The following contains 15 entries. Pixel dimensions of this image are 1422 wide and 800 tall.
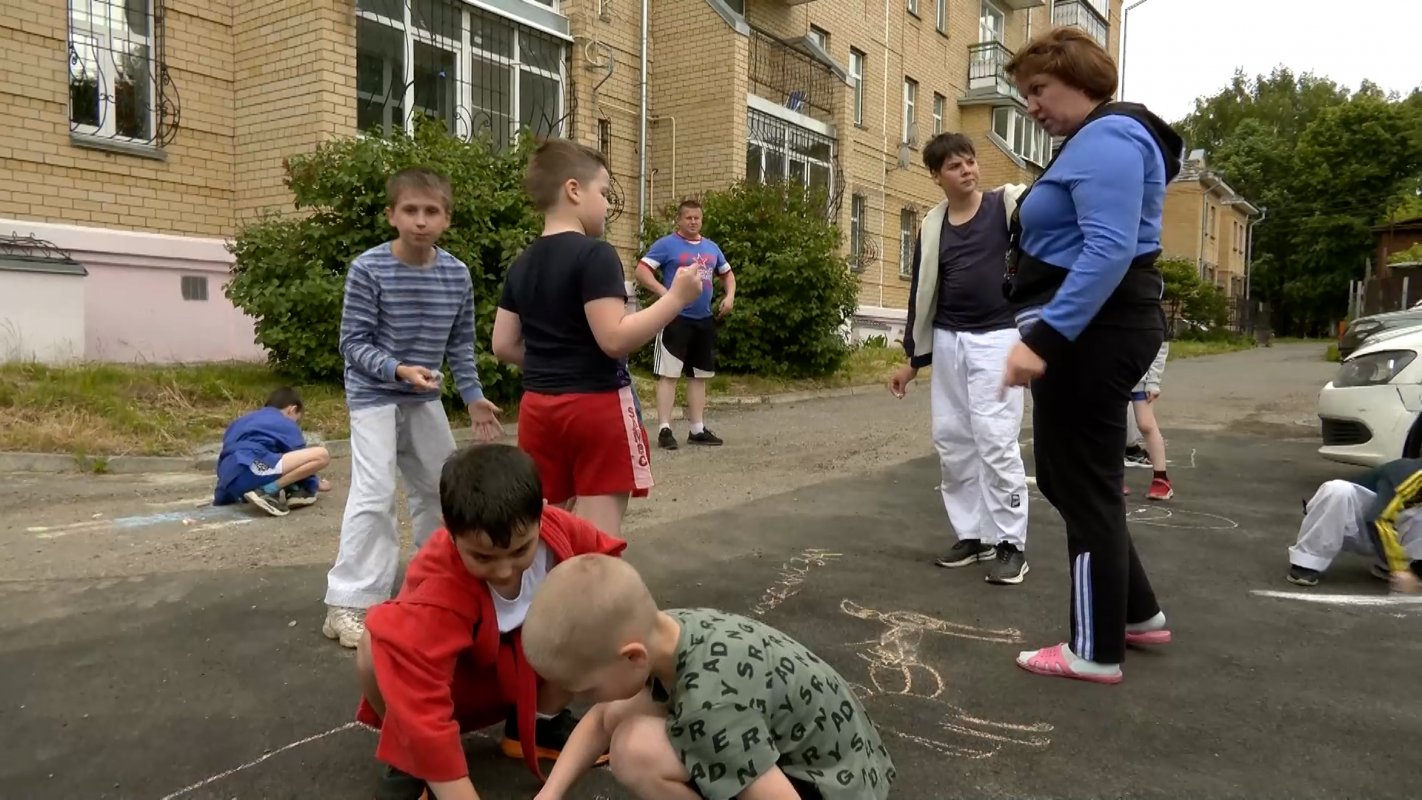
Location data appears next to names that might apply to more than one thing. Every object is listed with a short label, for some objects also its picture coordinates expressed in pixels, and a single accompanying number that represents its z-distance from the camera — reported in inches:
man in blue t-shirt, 311.7
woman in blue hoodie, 108.4
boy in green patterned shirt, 69.5
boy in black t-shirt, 114.8
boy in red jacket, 78.1
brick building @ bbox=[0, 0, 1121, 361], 362.9
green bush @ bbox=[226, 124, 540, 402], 312.8
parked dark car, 509.7
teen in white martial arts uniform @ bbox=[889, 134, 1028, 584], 165.2
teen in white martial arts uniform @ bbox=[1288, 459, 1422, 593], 161.6
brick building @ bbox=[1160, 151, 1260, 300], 1878.7
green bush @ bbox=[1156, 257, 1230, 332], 1278.3
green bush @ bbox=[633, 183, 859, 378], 470.9
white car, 226.1
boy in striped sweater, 131.1
